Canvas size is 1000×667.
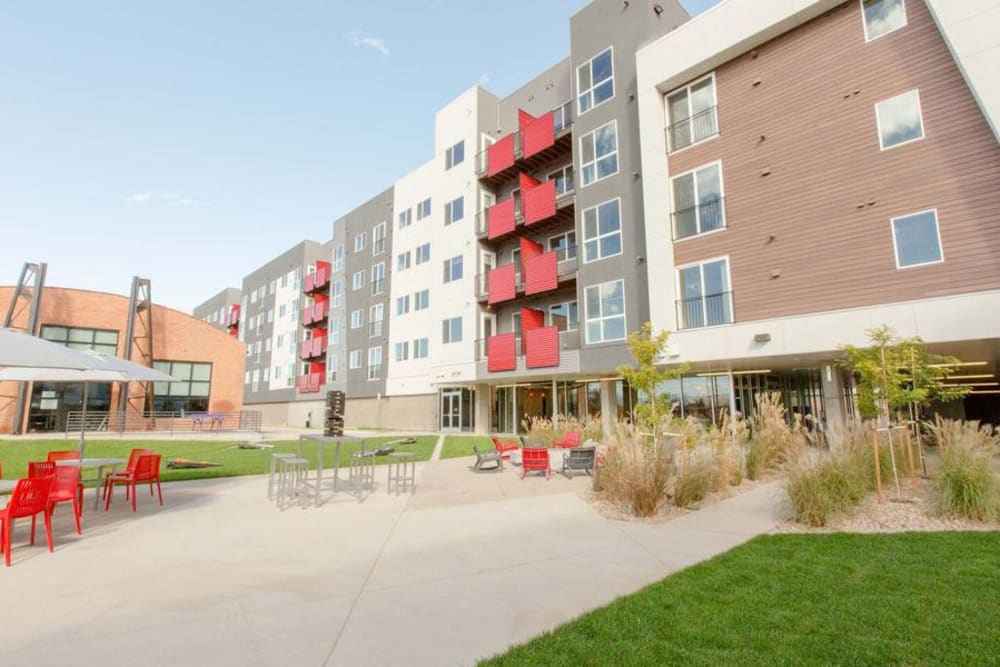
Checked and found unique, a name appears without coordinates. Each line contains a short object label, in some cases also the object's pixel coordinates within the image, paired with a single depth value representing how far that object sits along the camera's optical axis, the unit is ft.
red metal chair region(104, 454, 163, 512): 28.37
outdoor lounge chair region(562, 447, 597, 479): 40.52
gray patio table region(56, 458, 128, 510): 27.00
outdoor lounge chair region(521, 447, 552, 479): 41.50
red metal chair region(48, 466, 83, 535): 21.20
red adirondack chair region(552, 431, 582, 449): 57.11
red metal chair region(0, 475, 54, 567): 18.10
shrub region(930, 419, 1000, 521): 22.31
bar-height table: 30.04
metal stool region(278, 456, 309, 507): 29.74
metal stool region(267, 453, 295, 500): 31.30
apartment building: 42.73
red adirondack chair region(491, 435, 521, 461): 53.40
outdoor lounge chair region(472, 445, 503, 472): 44.39
